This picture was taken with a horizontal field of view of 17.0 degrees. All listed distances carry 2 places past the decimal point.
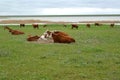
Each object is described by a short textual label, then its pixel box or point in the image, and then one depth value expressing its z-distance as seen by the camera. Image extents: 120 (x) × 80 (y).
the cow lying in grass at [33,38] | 21.08
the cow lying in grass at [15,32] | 28.20
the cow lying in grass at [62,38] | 19.84
